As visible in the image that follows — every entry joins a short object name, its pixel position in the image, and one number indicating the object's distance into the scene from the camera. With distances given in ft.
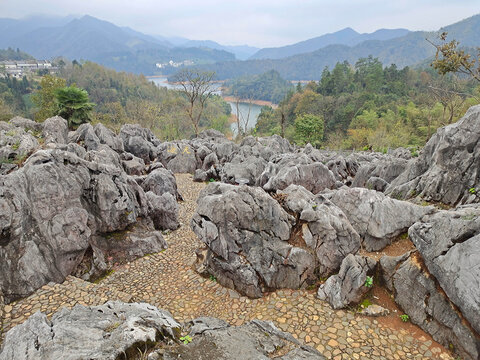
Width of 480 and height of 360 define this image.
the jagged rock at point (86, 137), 73.83
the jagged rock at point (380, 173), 49.55
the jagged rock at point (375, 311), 21.93
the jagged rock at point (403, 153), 66.93
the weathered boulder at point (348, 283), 22.79
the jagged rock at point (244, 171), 66.08
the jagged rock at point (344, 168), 65.51
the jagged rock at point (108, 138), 76.79
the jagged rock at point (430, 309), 17.88
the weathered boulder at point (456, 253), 17.46
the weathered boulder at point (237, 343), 16.11
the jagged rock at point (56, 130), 75.41
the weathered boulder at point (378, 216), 27.14
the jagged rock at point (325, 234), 25.22
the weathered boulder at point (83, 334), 14.40
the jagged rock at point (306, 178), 51.01
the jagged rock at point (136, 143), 85.61
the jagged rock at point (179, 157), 79.51
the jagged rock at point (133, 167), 65.92
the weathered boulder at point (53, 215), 23.88
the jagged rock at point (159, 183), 51.93
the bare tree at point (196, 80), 120.88
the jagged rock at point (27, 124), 87.61
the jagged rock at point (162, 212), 41.16
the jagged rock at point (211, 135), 117.07
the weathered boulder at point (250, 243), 25.44
